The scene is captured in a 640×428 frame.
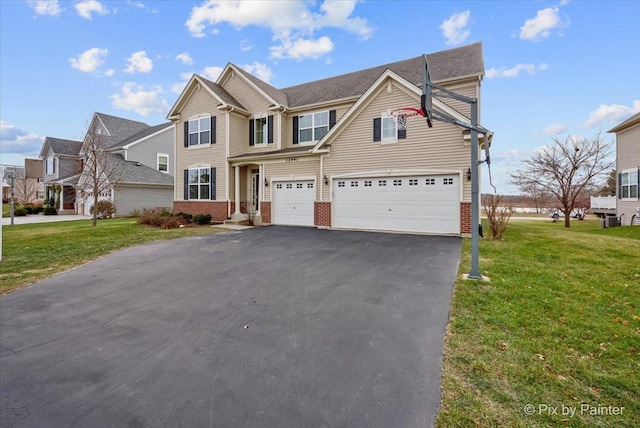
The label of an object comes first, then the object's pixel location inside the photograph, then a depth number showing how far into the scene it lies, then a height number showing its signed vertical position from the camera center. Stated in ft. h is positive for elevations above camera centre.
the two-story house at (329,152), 40.81 +9.58
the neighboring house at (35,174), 147.26 +18.73
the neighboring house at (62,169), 91.81 +14.06
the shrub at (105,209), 76.09 +0.39
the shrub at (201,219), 56.04 -1.64
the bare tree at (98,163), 63.72 +12.12
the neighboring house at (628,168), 55.31 +8.13
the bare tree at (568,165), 67.67 +10.42
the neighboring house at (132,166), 78.28 +12.95
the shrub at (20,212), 90.48 -0.41
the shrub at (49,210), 89.56 +0.19
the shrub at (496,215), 35.96 -0.65
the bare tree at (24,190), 129.59 +9.37
